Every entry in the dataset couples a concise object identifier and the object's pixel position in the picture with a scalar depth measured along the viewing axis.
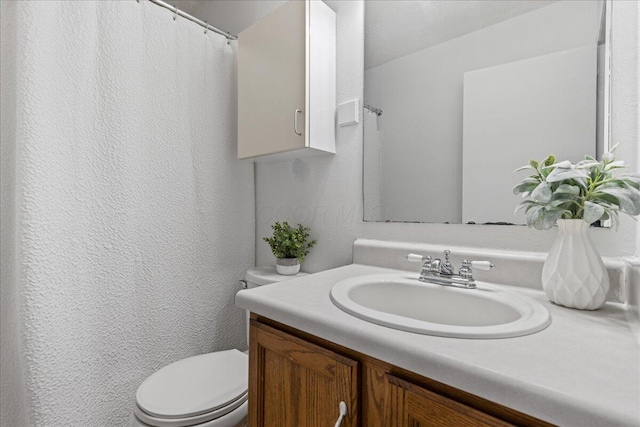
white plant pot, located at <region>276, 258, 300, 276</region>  1.30
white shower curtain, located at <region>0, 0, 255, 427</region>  0.95
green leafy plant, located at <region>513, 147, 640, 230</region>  0.60
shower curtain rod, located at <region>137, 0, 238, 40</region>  1.25
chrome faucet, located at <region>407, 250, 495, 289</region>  0.80
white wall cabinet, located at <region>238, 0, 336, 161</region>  1.11
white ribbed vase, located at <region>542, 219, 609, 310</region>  0.63
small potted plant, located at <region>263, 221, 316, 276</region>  1.29
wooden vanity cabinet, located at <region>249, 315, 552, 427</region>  0.45
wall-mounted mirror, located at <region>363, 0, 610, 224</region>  0.80
